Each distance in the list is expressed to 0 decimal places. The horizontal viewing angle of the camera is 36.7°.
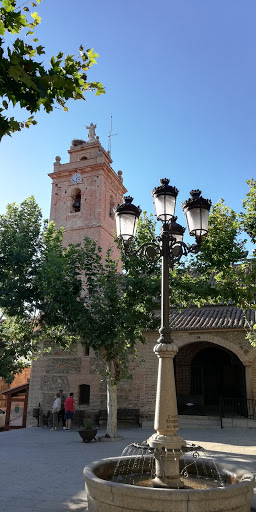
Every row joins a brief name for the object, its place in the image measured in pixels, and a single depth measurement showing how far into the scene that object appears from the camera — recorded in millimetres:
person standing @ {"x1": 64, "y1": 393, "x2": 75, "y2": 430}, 15438
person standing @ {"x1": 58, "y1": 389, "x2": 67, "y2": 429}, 16853
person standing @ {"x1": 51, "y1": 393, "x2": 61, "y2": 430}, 15656
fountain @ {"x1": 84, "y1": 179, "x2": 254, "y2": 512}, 3795
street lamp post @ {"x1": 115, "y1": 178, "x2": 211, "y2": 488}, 4551
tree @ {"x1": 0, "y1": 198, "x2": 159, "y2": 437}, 12227
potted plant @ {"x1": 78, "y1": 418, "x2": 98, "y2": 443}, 11695
